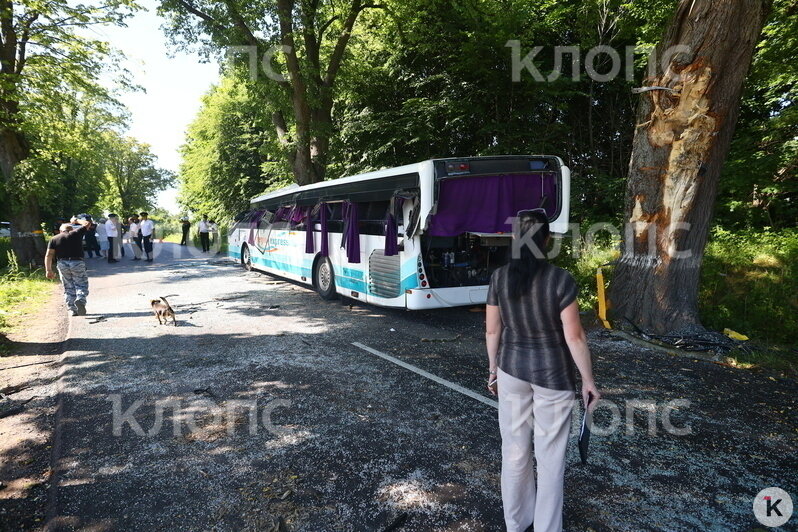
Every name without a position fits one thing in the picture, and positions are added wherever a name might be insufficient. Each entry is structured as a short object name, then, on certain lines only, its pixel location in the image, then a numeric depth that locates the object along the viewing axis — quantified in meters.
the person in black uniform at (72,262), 8.30
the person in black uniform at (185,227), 26.00
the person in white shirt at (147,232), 18.56
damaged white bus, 7.30
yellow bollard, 7.60
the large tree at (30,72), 14.33
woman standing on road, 2.41
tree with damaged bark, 6.28
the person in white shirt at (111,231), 18.08
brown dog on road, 7.97
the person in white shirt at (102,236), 18.94
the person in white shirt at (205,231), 22.75
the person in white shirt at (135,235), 19.38
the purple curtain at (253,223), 14.55
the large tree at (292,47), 13.96
